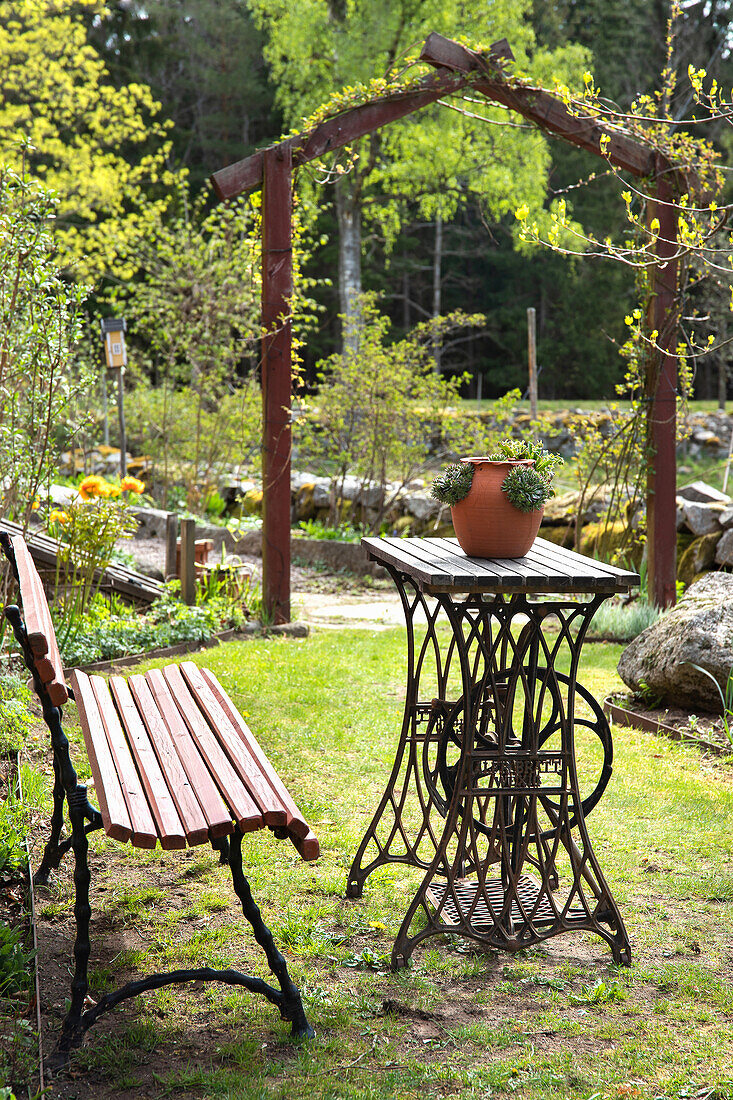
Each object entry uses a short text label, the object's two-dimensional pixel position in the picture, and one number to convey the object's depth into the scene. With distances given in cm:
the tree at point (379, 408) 956
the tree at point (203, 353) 1102
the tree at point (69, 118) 1391
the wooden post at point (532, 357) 991
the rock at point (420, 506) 984
